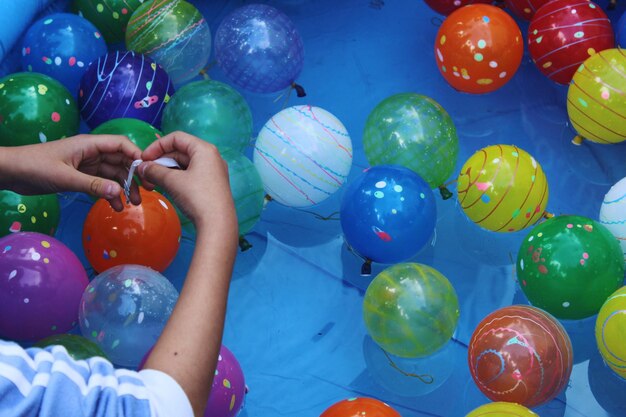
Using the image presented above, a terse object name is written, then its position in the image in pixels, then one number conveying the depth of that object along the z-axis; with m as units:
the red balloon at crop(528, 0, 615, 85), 2.78
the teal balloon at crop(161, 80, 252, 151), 2.55
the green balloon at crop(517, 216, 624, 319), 2.26
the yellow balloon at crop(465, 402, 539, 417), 1.94
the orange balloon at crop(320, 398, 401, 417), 1.97
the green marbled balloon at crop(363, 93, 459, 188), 2.52
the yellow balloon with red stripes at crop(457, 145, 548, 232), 2.41
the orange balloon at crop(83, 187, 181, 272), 2.30
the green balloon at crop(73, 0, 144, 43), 2.96
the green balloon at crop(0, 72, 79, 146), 2.43
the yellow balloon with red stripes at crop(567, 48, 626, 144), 2.56
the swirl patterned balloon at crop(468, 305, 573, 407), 2.09
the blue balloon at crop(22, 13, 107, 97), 2.71
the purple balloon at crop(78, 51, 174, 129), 2.60
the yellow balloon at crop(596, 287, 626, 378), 2.11
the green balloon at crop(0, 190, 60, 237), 2.32
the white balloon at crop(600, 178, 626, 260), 2.38
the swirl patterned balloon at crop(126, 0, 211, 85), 2.79
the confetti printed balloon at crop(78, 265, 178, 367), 2.06
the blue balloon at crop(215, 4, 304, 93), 2.74
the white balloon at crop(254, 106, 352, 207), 2.48
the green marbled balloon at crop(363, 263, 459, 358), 2.17
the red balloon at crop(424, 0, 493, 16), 3.08
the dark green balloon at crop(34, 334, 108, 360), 1.94
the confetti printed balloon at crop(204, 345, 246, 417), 2.01
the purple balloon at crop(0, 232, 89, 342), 2.09
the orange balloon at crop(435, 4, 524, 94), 2.75
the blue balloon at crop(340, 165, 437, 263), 2.35
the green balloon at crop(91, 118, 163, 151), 2.40
